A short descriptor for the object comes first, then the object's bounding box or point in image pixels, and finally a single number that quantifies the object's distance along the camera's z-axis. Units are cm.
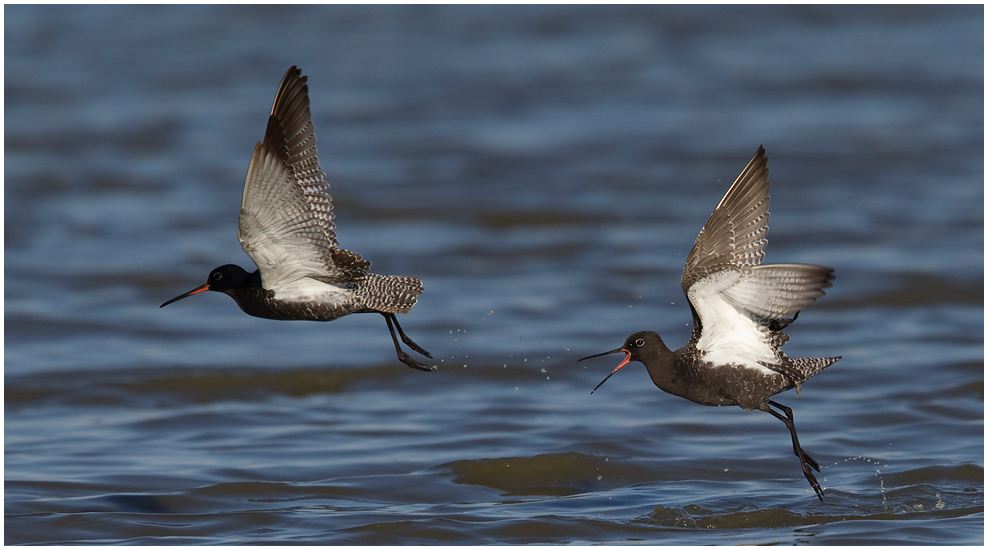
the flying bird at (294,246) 1352
